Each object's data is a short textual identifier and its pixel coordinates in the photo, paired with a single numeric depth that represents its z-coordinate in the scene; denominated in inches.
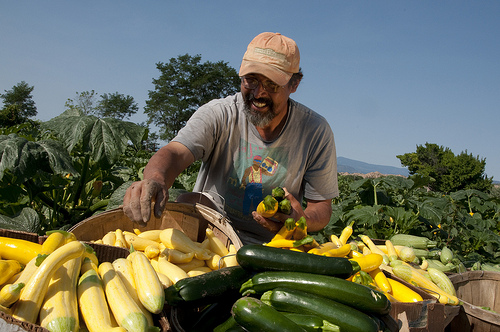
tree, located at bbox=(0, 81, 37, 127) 2268.7
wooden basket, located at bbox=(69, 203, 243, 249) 101.0
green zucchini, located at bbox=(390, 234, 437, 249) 151.2
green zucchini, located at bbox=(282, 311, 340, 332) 61.3
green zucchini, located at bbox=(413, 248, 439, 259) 142.9
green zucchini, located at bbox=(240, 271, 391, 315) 67.2
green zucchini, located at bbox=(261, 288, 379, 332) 62.3
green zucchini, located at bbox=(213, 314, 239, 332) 67.2
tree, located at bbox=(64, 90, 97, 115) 1563.5
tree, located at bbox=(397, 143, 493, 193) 1349.7
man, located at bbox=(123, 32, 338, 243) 124.5
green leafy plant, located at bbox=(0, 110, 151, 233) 116.0
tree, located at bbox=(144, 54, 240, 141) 2452.0
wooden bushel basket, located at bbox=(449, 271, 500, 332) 128.5
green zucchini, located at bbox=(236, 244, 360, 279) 74.4
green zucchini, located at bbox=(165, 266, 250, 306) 67.8
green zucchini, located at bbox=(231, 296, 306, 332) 59.2
